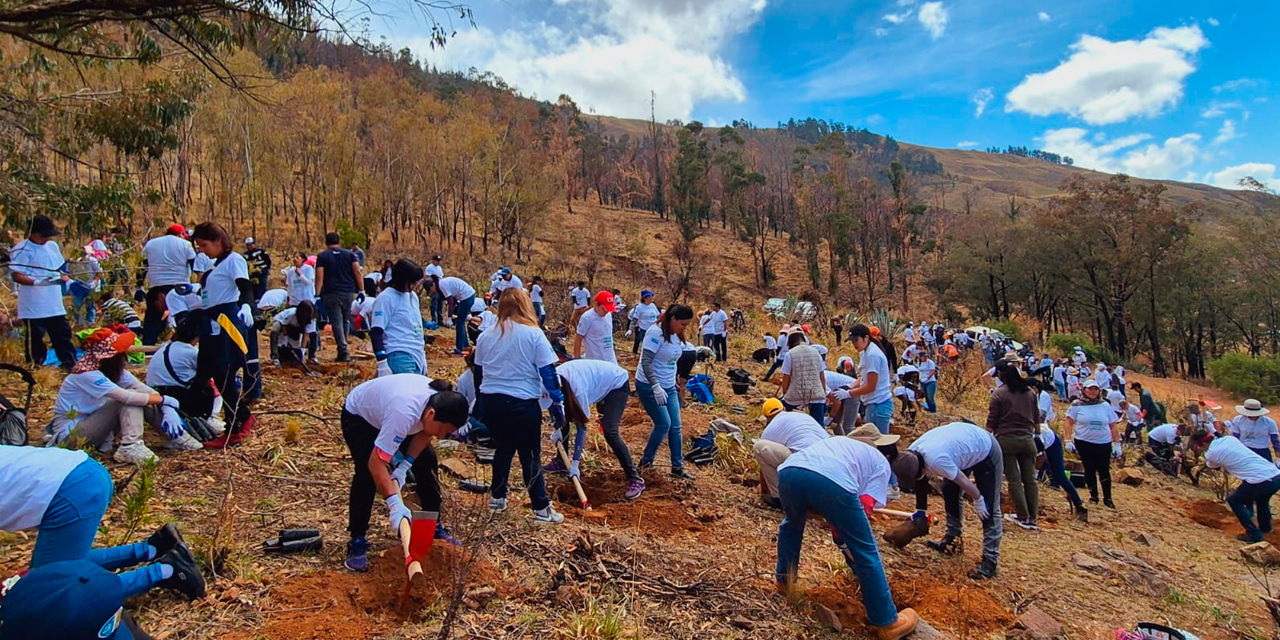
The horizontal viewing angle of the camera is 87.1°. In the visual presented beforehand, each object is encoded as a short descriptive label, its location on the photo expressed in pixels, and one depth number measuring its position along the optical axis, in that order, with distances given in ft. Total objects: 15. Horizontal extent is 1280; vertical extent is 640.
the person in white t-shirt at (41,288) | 19.21
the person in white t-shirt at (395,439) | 10.77
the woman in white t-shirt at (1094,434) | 26.00
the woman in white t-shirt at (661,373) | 19.79
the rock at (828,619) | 12.80
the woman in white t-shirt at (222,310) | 16.30
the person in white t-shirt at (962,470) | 15.79
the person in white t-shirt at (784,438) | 14.66
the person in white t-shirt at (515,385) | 14.32
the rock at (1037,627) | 13.46
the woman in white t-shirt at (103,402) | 14.49
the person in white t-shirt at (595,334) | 22.07
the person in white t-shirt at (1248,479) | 23.85
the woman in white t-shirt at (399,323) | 16.87
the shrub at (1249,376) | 83.35
